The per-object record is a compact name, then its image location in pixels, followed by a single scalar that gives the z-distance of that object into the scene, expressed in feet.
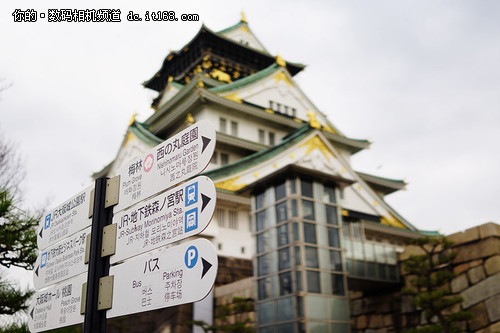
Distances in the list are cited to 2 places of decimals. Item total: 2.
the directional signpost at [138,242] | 11.86
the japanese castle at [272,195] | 52.60
